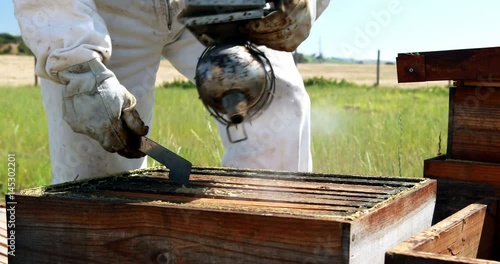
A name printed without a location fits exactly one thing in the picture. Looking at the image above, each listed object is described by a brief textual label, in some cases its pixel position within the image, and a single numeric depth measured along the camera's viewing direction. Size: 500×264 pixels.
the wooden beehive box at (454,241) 1.11
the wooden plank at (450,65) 1.44
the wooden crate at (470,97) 1.45
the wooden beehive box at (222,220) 1.17
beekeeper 1.43
